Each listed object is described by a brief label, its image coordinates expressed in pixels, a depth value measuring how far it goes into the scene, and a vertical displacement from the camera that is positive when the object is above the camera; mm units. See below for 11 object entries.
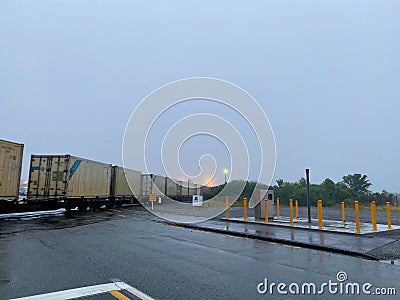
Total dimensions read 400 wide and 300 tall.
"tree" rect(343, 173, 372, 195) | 48656 +2159
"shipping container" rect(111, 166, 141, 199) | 30797 +855
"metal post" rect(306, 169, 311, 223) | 15395 +918
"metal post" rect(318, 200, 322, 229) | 13164 -615
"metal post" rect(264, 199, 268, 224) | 15795 -739
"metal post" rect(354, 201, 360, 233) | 11833 -988
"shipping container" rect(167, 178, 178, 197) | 43522 +606
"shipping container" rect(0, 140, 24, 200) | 16594 +1107
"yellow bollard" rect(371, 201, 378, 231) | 12492 -821
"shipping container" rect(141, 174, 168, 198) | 37844 +916
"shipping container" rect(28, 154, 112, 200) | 21781 +901
